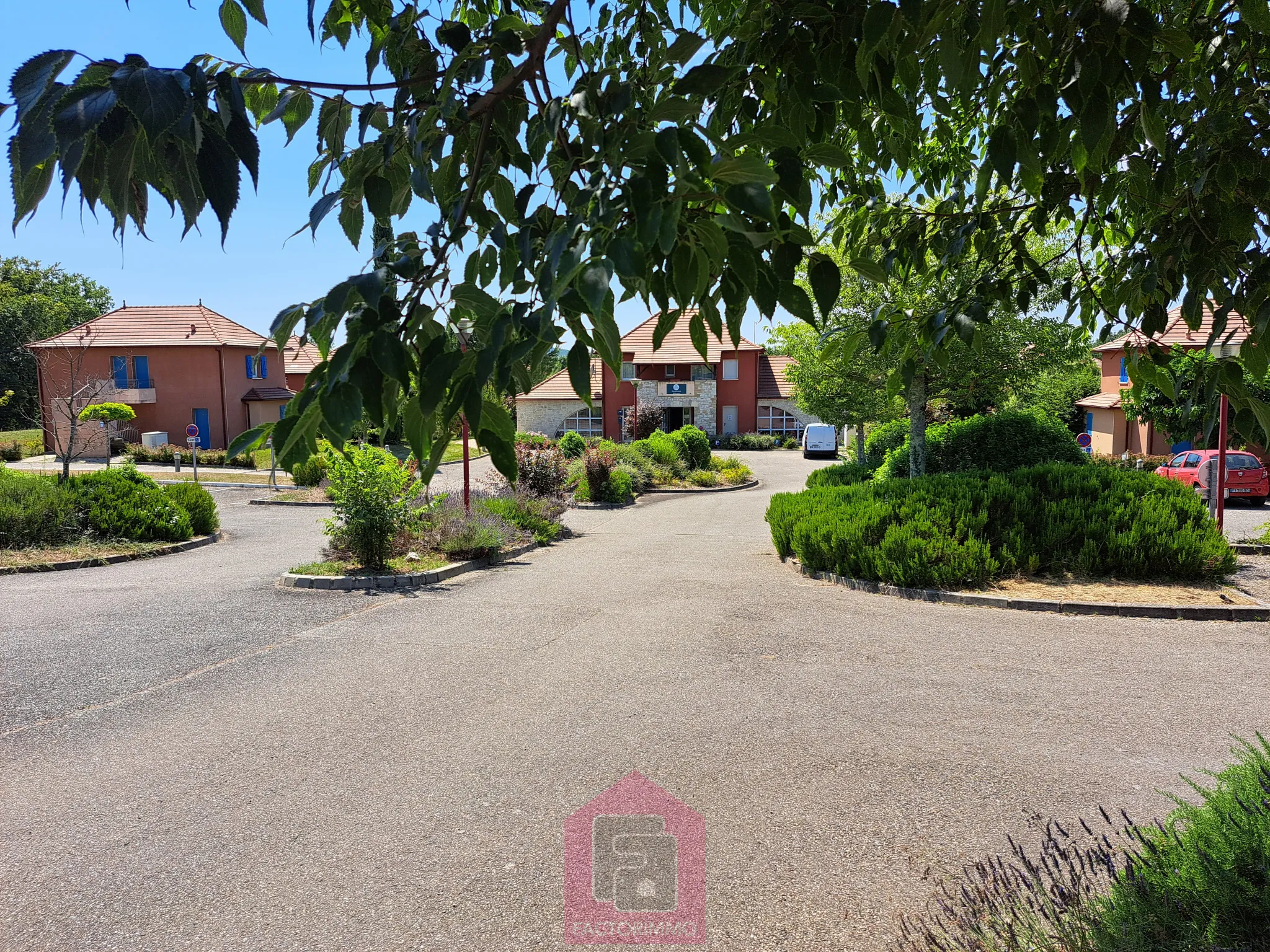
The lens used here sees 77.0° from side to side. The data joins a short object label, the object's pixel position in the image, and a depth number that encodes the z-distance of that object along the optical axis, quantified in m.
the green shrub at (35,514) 13.02
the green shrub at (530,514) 15.52
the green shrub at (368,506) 11.35
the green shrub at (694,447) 31.73
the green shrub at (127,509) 14.12
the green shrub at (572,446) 29.34
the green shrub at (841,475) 20.88
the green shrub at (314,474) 26.47
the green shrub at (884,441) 21.44
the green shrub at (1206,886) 2.28
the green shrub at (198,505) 15.59
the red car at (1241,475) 21.00
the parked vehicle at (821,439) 42.22
